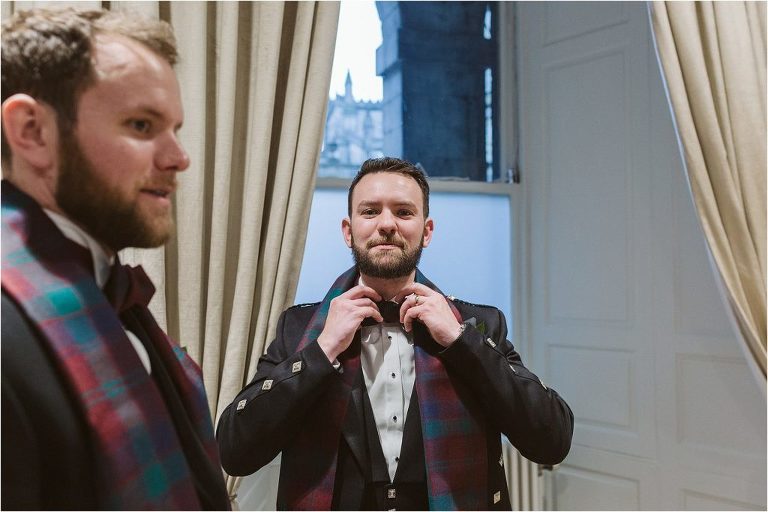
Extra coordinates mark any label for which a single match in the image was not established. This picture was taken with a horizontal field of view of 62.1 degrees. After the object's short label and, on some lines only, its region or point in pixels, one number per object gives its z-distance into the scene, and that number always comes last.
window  2.65
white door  2.35
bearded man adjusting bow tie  1.29
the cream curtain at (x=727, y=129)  2.03
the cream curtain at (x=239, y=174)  1.58
